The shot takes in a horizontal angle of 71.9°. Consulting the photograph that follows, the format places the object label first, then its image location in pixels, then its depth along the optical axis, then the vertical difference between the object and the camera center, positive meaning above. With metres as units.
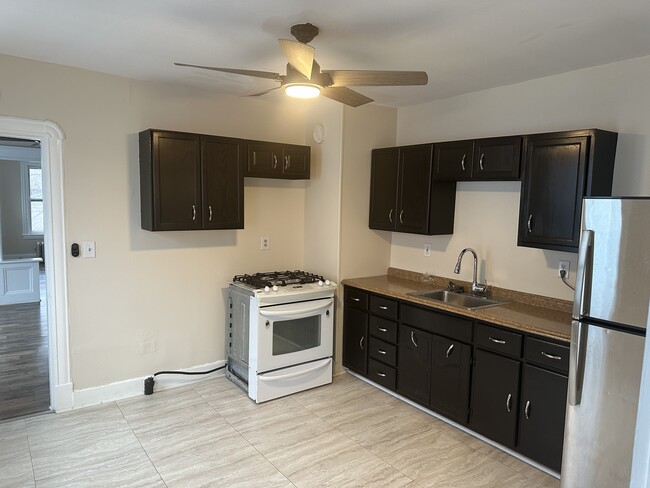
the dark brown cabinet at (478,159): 3.13 +0.37
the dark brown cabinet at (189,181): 3.35 +0.15
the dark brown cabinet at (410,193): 3.76 +0.11
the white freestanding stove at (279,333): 3.58 -1.10
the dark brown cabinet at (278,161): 3.84 +0.37
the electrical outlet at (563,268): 3.11 -0.40
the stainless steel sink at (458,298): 3.49 -0.74
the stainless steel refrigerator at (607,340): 2.04 -0.61
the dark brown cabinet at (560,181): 2.72 +0.19
